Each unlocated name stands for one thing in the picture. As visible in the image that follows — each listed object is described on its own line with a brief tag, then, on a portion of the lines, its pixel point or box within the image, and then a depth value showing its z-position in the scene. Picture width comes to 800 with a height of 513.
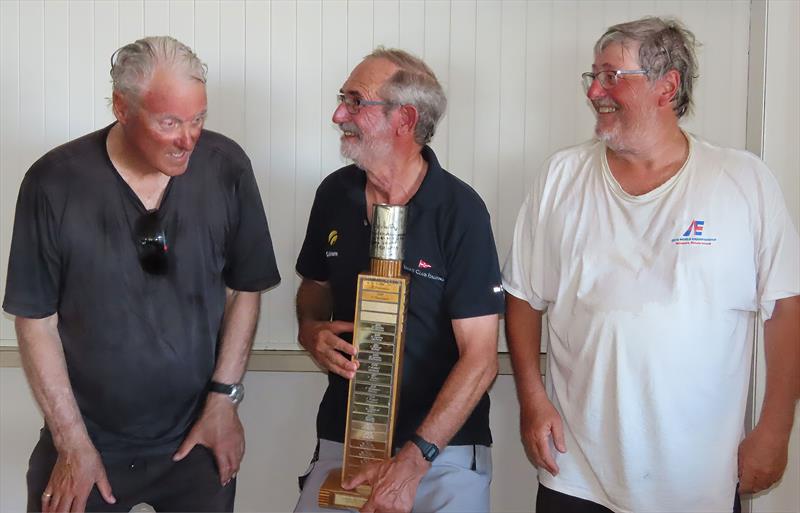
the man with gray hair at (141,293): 1.84
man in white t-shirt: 1.86
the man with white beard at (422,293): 1.94
